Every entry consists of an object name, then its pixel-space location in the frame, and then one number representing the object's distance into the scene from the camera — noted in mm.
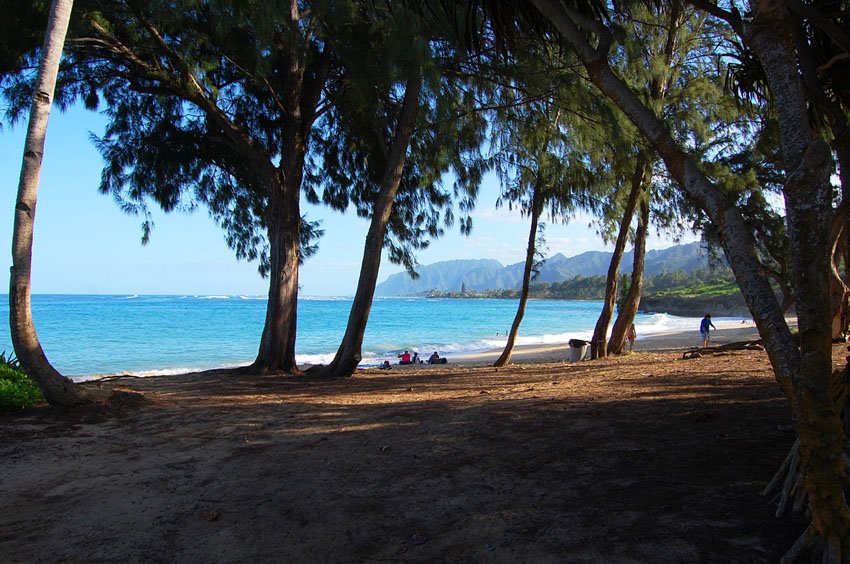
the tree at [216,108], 7695
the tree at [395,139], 6887
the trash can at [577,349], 13578
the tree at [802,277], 1904
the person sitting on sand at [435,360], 17812
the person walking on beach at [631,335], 15651
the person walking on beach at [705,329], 17859
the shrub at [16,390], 5246
